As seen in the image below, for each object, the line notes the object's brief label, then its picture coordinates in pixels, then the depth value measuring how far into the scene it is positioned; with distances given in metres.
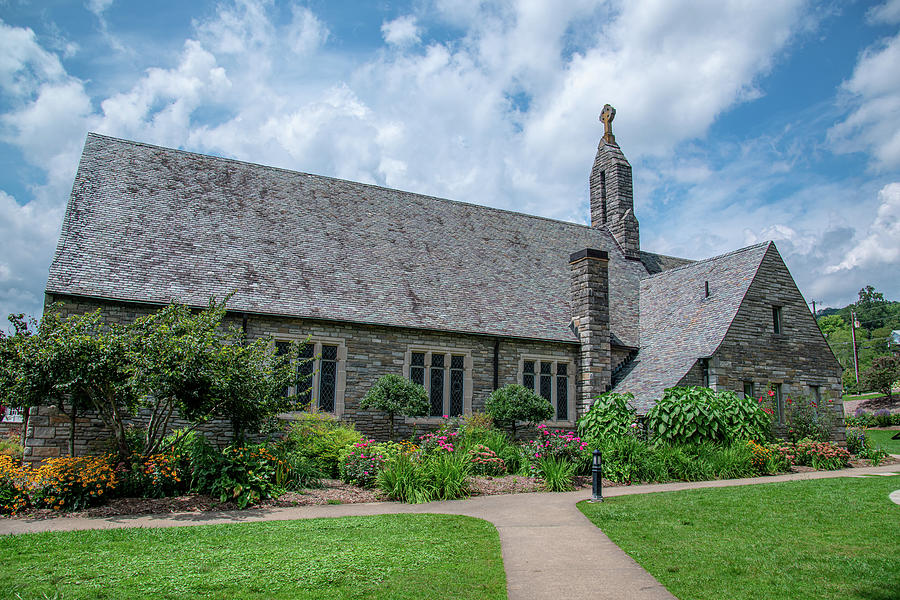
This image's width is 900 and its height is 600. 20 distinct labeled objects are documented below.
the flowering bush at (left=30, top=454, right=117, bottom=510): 10.95
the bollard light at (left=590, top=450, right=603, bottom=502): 11.79
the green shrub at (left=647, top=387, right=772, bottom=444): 16.03
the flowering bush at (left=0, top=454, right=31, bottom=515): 10.62
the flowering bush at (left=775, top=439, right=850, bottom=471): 17.28
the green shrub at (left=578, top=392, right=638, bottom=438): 16.75
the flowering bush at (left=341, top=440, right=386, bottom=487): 13.43
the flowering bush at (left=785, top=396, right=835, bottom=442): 18.83
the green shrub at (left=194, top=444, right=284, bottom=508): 11.80
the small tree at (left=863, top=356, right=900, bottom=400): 40.12
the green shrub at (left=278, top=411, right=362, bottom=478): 14.41
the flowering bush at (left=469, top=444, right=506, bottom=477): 14.90
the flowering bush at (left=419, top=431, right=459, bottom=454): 14.53
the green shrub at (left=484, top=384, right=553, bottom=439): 17.19
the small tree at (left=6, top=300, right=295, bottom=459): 11.05
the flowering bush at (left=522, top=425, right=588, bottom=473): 14.87
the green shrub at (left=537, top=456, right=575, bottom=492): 13.32
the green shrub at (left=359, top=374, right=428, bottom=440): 15.90
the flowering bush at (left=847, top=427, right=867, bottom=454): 20.23
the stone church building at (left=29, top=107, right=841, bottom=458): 16.53
